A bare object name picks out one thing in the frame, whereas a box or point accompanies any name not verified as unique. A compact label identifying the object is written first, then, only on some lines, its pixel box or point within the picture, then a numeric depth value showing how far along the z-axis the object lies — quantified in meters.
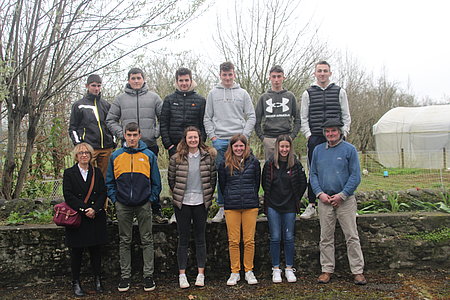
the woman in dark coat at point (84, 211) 4.10
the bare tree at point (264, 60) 12.20
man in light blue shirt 4.27
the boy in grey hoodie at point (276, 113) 4.89
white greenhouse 17.88
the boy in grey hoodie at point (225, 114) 4.73
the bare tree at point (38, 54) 5.38
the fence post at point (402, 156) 18.30
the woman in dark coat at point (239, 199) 4.26
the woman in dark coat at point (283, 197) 4.36
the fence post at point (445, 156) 15.85
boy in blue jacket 4.16
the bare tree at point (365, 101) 23.48
